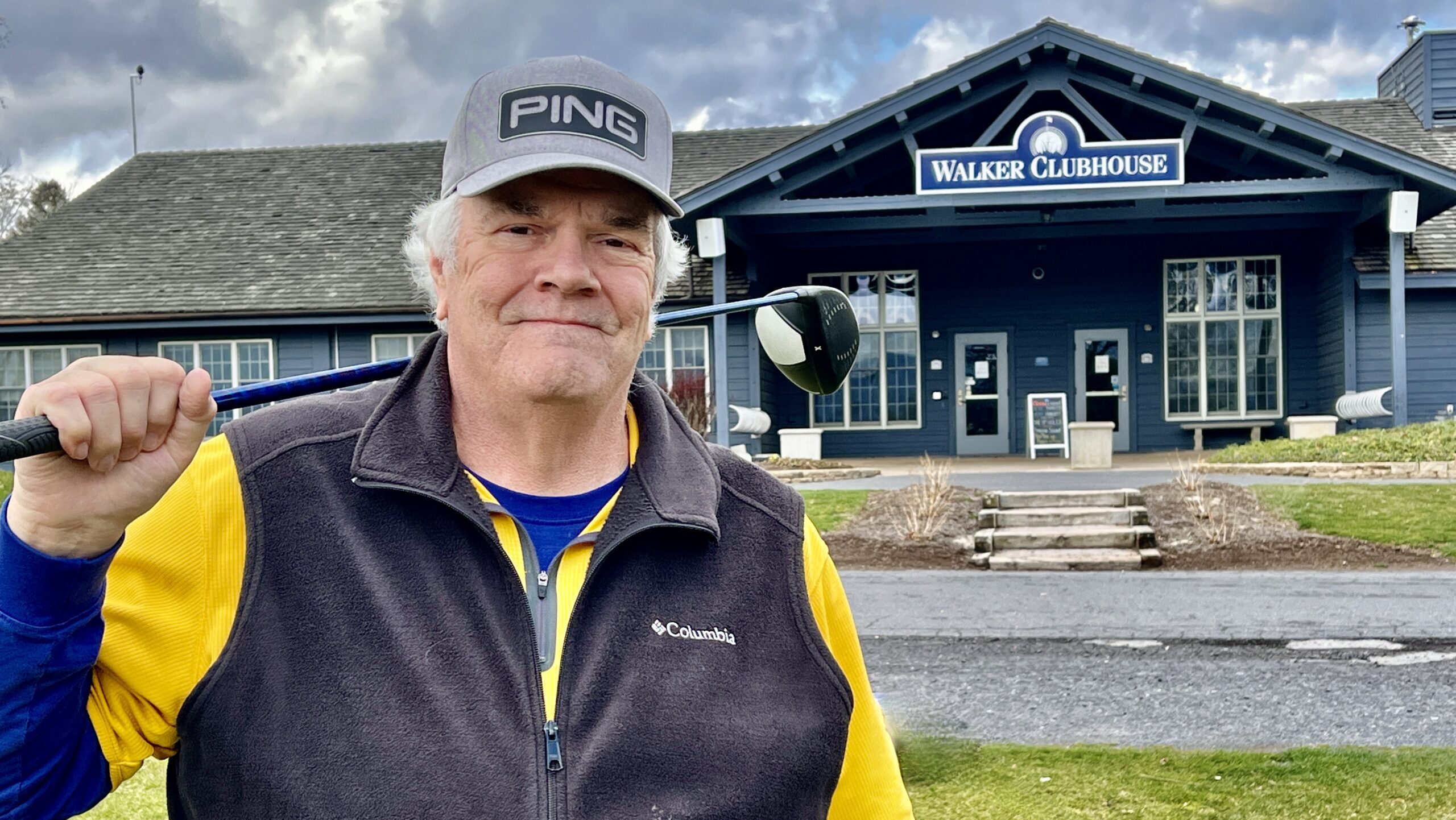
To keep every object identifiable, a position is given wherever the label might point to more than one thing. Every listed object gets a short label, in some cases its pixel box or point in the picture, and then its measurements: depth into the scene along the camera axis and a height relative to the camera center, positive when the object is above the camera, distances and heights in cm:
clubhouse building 1566 +201
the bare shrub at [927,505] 1109 -100
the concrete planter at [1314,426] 1647 -50
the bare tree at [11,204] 4725 +760
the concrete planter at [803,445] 1747 -65
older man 150 -23
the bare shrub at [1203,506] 1038 -100
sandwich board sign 1836 -41
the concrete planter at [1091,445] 1569 -65
